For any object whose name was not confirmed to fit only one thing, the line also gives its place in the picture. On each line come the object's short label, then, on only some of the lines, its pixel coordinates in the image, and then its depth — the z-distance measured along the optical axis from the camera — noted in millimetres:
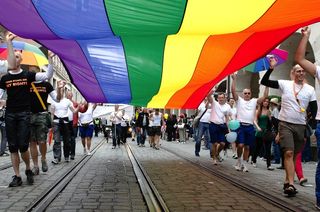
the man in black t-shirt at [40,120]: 8805
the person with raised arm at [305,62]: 6219
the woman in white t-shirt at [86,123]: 14320
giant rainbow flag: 5402
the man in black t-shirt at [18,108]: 7219
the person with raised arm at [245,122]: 10578
